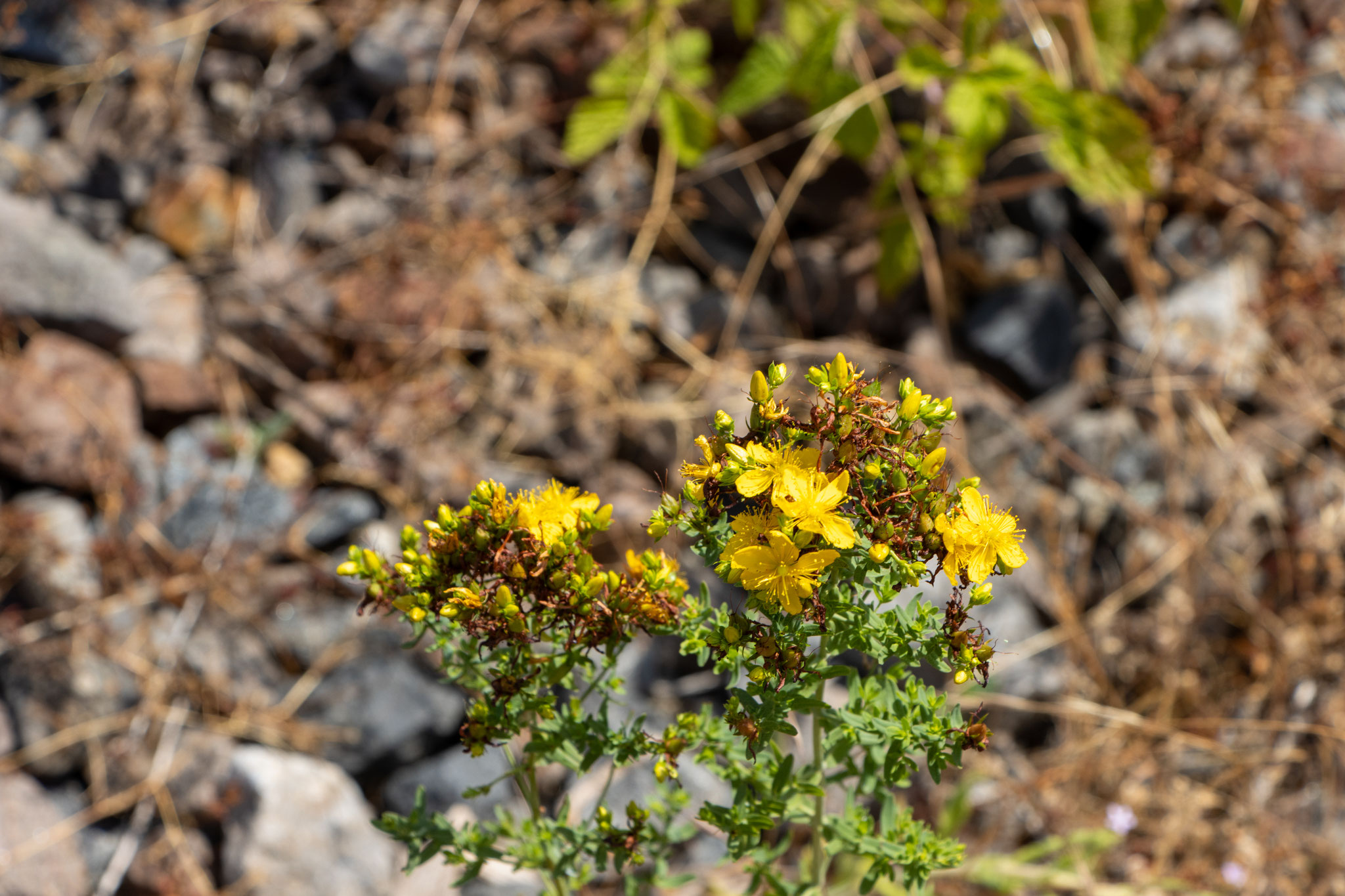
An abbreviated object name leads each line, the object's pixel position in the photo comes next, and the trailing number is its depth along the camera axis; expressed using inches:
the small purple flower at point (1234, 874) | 116.2
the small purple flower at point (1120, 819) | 117.6
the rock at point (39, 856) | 110.7
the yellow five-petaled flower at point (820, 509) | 54.9
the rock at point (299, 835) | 111.6
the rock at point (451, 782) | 119.7
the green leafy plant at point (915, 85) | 127.2
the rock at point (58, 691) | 121.0
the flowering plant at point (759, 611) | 57.2
